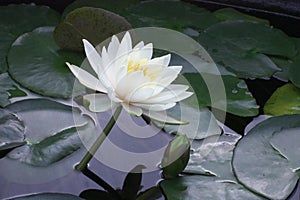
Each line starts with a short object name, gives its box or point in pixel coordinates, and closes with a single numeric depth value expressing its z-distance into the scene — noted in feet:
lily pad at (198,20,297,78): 7.21
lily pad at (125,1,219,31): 7.45
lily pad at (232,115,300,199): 6.61
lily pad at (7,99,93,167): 6.65
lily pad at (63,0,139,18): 7.50
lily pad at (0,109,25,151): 6.69
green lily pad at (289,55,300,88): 7.10
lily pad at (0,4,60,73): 7.27
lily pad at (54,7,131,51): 7.11
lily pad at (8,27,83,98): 7.00
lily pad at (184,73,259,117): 6.97
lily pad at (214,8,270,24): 7.56
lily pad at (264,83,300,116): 7.00
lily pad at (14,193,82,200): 6.49
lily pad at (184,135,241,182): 6.67
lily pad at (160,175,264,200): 6.57
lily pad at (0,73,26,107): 6.93
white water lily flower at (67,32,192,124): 6.47
